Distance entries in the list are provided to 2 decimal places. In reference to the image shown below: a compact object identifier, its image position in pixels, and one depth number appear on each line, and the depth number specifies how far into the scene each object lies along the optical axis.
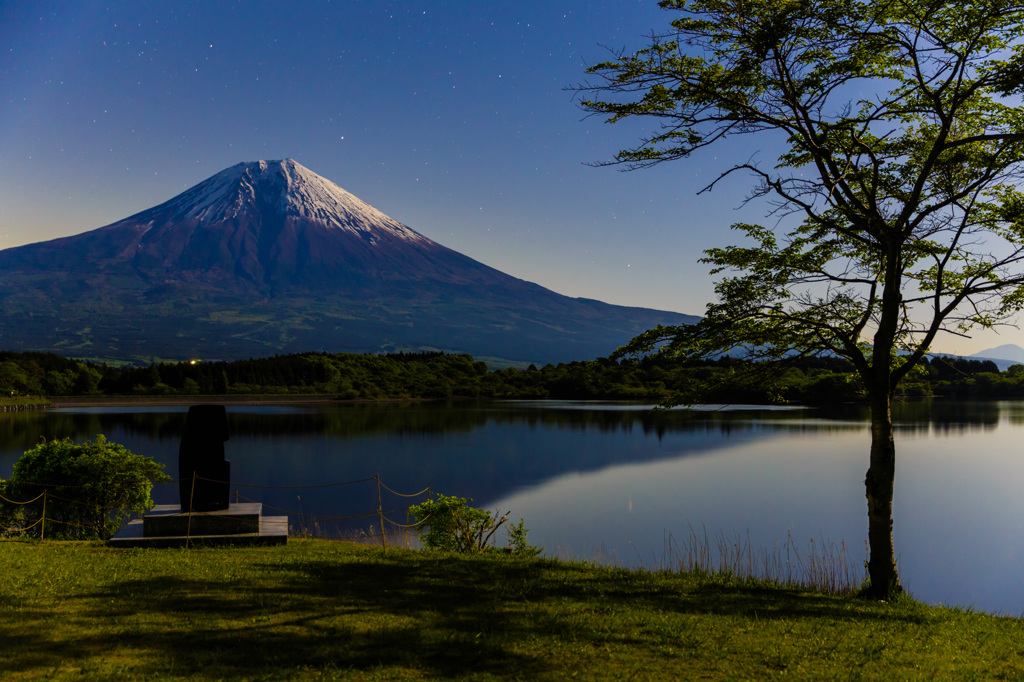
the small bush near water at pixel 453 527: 13.59
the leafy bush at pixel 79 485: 14.88
